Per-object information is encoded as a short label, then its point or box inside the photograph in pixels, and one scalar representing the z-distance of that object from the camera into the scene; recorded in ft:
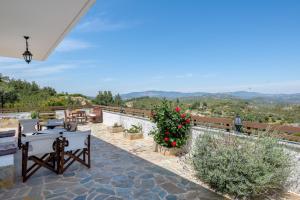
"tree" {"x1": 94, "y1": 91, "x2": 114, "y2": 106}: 38.29
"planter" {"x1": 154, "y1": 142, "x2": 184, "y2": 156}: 15.34
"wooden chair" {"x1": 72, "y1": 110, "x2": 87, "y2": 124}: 30.19
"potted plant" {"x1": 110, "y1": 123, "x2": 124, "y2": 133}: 24.34
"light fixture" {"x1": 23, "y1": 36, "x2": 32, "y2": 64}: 14.62
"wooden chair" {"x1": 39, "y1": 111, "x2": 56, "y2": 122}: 28.86
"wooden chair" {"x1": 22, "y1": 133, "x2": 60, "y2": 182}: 10.15
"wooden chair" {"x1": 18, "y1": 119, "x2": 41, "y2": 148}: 16.67
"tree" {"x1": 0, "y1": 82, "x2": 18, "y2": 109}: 36.88
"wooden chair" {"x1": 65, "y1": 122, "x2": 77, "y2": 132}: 15.01
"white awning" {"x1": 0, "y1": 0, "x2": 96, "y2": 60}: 8.37
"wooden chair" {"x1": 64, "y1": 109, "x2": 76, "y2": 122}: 28.99
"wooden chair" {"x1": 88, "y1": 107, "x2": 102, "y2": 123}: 31.70
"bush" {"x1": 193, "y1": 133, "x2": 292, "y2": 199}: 8.88
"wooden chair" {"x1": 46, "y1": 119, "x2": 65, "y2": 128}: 16.09
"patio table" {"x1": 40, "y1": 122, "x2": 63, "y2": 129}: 15.93
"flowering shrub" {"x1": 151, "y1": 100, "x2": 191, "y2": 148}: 15.29
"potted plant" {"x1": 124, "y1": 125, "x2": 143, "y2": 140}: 20.78
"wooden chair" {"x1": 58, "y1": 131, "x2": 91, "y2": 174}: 11.02
